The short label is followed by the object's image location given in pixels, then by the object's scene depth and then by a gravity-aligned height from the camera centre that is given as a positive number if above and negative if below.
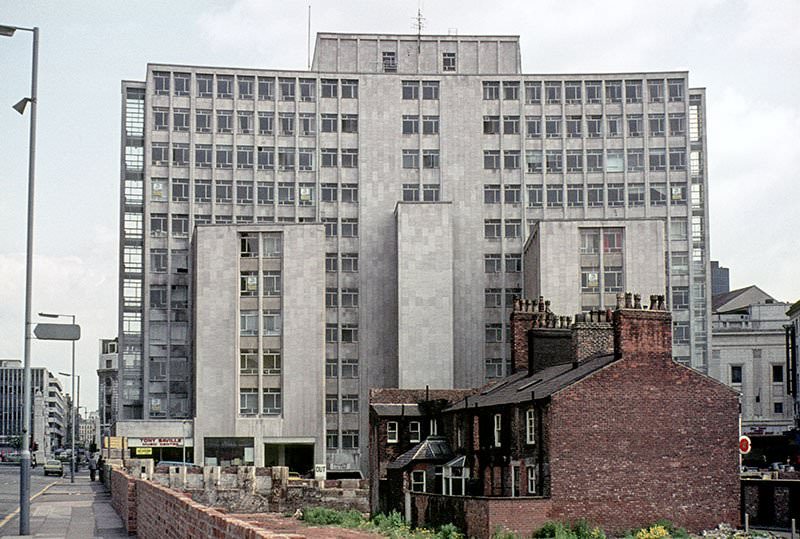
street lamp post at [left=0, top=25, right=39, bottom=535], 32.22 +1.85
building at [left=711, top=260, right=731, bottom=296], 172.25 +18.24
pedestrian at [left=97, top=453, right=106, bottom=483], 86.74 -4.71
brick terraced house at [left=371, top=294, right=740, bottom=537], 50.44 -1.75
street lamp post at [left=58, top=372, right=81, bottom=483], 95.86 +0.02
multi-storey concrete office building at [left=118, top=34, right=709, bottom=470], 111.31 +21.02
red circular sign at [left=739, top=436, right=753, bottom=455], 45.53 -1.52
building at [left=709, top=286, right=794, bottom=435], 124.25 +3.73
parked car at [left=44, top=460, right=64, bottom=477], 115.02 -6.04
